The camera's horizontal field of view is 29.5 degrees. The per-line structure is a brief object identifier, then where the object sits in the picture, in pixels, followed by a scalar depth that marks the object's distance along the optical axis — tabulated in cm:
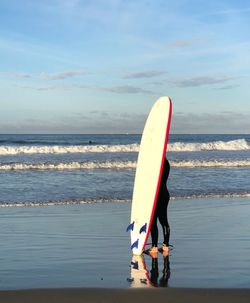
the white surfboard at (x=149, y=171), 645
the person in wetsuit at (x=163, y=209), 654
